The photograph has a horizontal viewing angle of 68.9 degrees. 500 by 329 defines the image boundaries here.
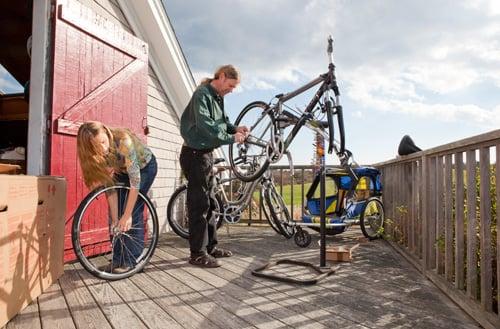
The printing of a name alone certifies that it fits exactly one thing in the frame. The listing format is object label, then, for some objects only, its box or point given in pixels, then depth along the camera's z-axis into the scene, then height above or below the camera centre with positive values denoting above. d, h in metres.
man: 2.79 +0.27
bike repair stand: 2.50 -0.66
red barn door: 2.83 +0.86
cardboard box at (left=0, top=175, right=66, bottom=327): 1.75 -0.32
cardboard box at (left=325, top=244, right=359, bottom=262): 3.15 -0.66
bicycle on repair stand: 3.27 +0.52
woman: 2.35 +0.06
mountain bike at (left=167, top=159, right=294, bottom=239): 3.76 -0.26
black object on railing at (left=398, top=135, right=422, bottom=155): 3.28 +0.30
